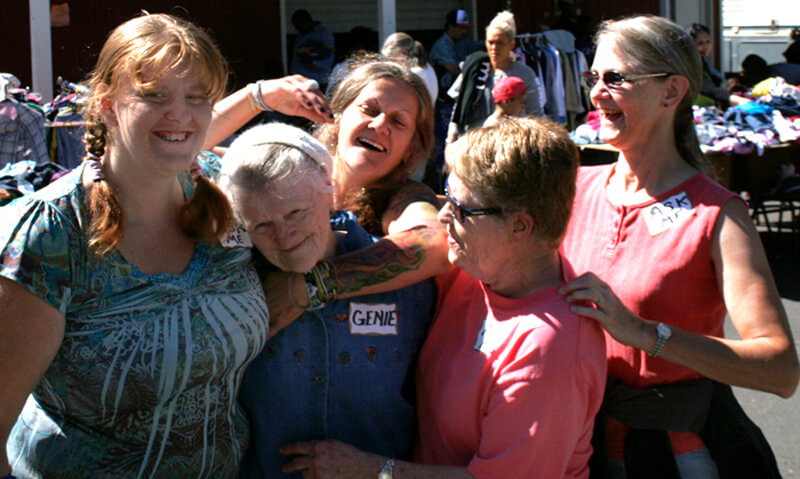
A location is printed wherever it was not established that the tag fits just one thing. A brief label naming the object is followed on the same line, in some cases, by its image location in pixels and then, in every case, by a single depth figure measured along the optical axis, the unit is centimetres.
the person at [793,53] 1328
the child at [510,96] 695
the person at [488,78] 780
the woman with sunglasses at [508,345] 184
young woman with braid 160
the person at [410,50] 733
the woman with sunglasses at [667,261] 194
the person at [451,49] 1000
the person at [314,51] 1031
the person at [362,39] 1086
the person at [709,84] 862
